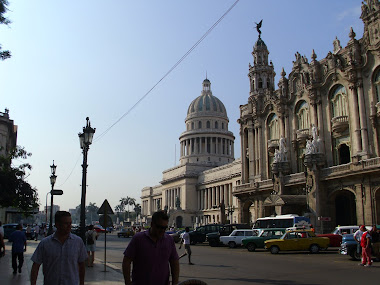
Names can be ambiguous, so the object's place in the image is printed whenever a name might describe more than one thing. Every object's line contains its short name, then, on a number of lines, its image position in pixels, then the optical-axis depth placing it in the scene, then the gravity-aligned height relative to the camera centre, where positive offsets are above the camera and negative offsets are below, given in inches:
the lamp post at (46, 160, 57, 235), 1236.1 +122.3
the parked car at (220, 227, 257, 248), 1332.4 -60.9
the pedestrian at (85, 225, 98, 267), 735.7 -40.0
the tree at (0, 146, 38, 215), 1288.1 +107.7
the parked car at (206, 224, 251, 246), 1463.6 -54.3
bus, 1391.5 -16.3
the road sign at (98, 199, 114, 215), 671.4 +16.2
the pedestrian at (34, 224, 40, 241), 1641.2 -43.8
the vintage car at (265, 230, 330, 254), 1035.9 -61.8
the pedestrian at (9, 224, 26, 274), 597.0 -35.2
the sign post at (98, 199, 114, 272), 660.6 +11.1
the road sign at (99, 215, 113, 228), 657.2 -2.3
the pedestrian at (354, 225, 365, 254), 794.8 -34.8
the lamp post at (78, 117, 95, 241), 714.8 +131.5
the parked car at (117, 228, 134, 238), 2422.2 -81.5
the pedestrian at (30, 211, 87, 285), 237.0 -21.2
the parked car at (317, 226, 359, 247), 1144.9 -52.6
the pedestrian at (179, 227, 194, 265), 806.5 -44.8
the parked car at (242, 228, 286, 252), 1171.3 -65.1
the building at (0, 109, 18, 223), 2329.0 +512.1
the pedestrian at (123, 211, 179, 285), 220.1 -19.9
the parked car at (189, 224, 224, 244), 1630.2 -61.7
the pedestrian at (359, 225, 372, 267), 721.0 -54.3
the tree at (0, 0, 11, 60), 613.9 +306.5
